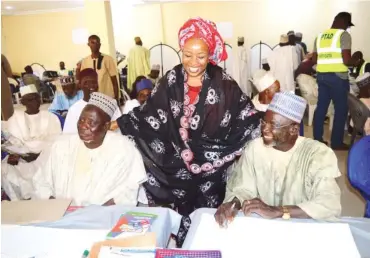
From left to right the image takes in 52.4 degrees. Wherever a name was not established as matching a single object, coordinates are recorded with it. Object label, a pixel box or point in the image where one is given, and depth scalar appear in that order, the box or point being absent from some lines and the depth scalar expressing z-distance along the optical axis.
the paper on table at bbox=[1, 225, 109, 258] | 1.29
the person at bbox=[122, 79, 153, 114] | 3.36
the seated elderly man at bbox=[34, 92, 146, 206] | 2.02
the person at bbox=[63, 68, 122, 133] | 3.20
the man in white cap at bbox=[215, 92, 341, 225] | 1.61
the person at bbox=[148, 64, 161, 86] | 7.30
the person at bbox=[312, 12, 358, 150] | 4.66
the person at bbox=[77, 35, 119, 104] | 4.81
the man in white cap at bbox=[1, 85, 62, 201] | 2.82
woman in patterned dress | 2.21
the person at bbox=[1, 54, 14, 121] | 3.86
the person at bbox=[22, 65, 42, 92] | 9.02
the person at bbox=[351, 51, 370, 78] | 5.85
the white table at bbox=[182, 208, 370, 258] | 1.33
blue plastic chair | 2.01
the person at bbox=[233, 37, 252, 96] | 8.85
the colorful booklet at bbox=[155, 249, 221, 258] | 1.19
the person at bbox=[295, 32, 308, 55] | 8.93
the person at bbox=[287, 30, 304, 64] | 8.08
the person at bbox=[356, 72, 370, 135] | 4.81
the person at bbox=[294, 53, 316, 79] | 6.99
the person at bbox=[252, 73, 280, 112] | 3.50
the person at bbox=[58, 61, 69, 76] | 10.53
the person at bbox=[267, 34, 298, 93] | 7.85
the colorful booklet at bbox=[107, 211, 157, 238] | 1.36
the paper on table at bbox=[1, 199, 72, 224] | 1.53
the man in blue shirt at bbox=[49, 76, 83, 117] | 4.75
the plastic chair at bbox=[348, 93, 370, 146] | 3.91
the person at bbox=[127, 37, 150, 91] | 8.62
